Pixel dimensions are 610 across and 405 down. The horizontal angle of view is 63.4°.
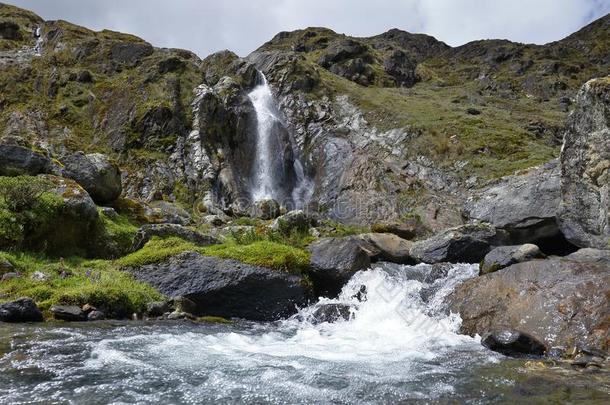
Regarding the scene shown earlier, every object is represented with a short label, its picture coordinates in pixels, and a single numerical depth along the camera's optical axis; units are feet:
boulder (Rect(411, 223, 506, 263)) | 62.85
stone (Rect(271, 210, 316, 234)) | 71.24
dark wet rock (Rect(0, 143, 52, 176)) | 61.11
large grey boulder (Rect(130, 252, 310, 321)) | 47.47
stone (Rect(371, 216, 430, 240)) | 83.87
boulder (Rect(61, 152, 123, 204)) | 69.51
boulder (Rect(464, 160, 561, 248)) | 64.90
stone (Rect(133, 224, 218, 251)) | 57.36
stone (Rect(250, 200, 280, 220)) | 111.04
